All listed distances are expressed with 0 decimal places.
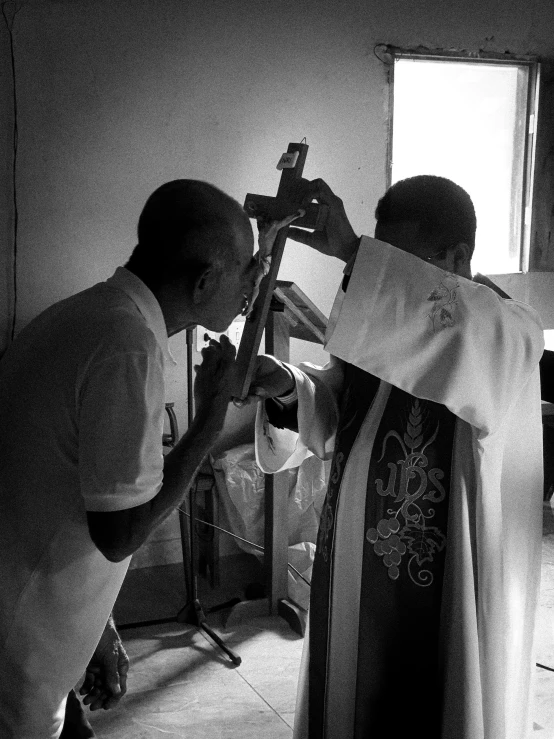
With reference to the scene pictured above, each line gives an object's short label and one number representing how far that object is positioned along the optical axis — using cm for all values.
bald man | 137
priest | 185
